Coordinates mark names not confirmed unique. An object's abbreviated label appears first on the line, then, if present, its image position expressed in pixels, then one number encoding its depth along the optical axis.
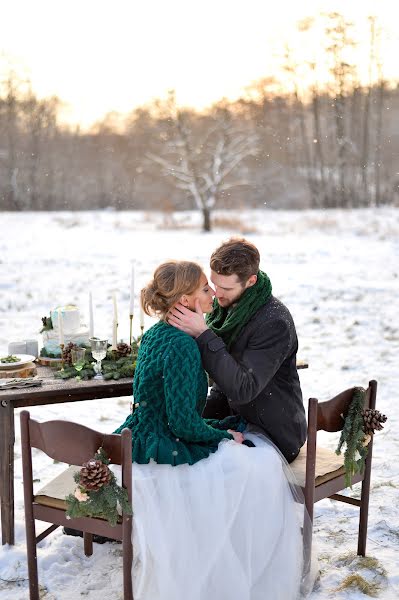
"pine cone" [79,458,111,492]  2.34
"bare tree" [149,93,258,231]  20.44
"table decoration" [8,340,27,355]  3.53
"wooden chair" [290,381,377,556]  2.77
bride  2.51
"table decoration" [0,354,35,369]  3.21
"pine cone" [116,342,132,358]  3.48
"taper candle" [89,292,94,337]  3.48
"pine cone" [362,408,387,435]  2.90
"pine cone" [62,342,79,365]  3.38
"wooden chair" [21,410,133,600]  2.40
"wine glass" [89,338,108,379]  3.23
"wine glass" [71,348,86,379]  3.33
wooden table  3.01
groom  2.77
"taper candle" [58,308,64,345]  3.40
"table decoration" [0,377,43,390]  3.06
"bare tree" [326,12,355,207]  18.50
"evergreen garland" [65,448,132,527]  2.40
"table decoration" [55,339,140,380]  3.23
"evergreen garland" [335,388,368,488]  2.89
